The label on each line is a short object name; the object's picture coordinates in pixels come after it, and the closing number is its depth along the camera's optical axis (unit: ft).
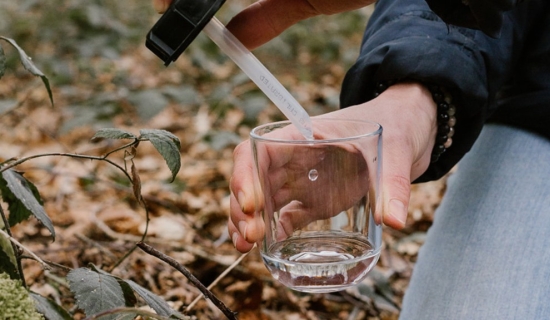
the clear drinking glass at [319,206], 1.80
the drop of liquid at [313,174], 1.81
